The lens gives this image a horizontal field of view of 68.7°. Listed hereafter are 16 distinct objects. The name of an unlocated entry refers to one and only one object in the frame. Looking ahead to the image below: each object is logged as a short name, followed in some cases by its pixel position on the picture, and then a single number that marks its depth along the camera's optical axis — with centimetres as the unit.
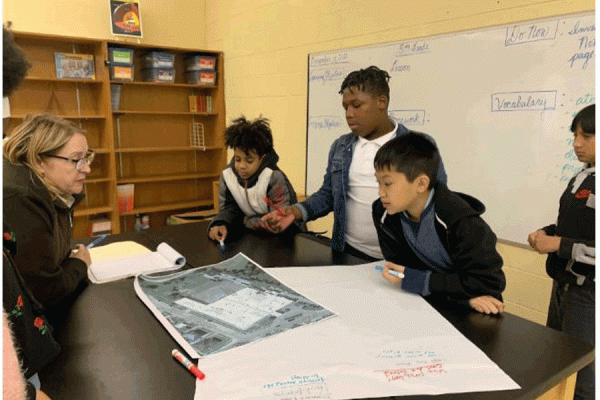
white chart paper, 79
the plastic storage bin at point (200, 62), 454
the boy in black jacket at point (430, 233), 115
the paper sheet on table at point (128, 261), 143
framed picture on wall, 413
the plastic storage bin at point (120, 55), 403
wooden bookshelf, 400
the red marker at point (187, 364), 84
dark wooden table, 81
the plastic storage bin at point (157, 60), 430
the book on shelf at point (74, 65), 391
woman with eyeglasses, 117
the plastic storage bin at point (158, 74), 434
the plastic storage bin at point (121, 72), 405
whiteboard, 221
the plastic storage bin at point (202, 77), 461
